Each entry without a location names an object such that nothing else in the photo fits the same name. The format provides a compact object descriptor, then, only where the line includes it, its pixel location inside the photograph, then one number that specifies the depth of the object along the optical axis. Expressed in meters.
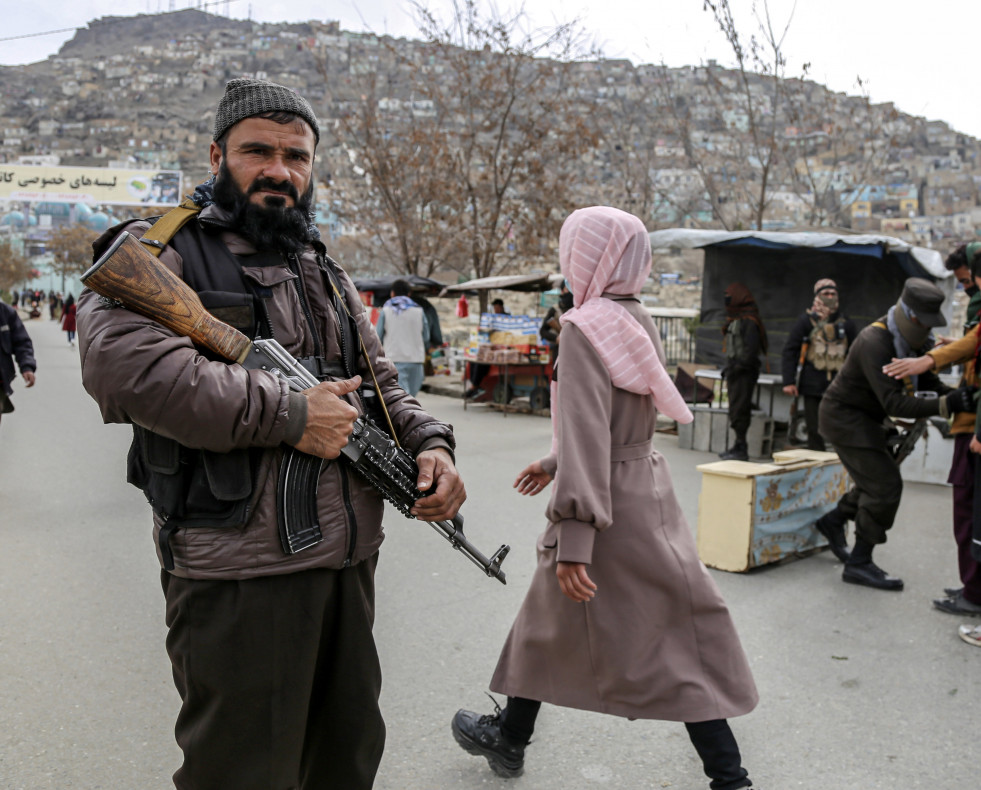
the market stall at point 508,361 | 13.72
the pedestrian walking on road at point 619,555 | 2.55
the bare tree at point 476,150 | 19.95
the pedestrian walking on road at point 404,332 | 10.98
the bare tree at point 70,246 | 67.00
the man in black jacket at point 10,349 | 7.48
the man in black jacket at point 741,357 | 9.57
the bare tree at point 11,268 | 62.44
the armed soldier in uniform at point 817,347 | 8.69
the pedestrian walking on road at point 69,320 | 23.29
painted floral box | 5.36
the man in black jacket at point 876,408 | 4.88
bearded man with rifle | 1.75
